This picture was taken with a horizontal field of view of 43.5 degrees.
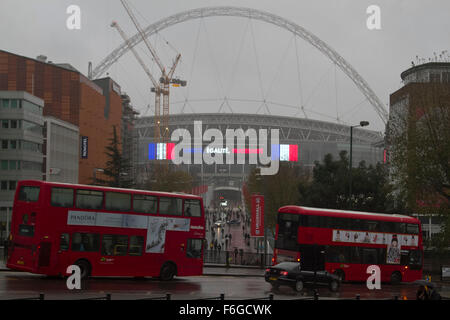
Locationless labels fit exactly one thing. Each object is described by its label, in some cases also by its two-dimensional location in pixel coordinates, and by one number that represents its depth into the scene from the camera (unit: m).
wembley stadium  141.00
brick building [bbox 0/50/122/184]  87.69
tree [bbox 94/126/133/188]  53.47
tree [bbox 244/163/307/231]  65.44
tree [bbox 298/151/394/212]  46.22
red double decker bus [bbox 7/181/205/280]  22.48
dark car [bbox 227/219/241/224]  93.53
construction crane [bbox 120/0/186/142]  161.38
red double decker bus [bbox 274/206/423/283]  29.42
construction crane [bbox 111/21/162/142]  162.00
